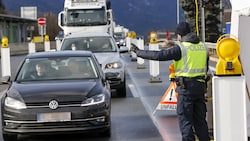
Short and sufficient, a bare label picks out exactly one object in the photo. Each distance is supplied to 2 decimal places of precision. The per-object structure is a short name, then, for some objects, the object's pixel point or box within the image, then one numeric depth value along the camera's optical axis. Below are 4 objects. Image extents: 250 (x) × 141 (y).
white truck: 26.45
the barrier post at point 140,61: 26.08
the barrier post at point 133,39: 32.64
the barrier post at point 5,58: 18.28
